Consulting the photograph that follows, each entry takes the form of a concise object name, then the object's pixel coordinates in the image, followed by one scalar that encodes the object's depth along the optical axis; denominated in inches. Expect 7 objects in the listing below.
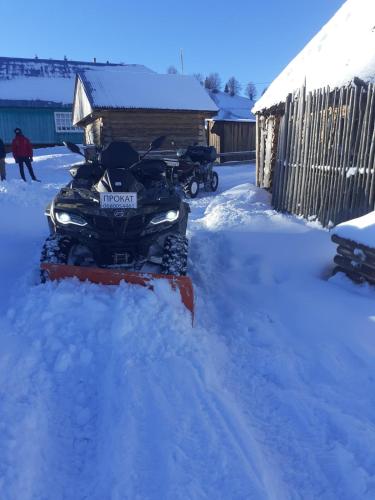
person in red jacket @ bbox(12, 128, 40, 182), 536.7
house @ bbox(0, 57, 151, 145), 1142.3
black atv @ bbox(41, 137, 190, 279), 159.2
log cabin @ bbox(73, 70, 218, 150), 763.4
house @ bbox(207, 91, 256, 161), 966.4
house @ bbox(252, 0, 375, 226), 234.4
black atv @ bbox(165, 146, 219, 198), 476.1
